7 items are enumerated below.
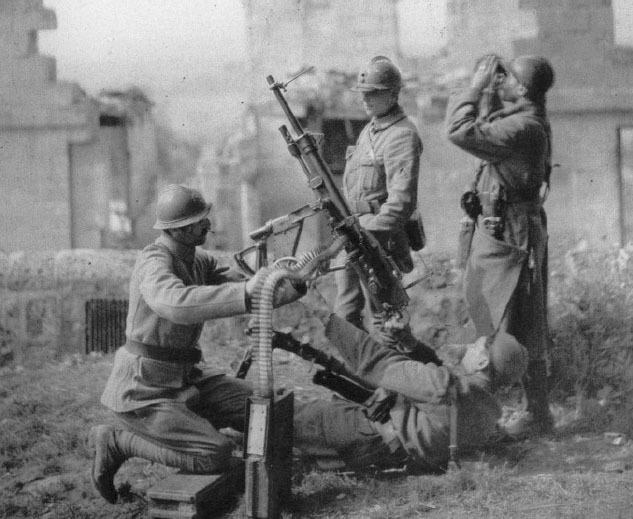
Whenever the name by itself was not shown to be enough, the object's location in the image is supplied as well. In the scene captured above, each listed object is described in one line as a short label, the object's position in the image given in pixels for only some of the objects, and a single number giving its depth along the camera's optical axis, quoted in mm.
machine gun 5098
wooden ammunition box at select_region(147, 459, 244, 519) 4219
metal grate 8305
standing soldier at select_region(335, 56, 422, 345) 5504
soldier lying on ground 4660
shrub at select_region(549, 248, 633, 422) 6223
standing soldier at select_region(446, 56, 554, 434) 5234
